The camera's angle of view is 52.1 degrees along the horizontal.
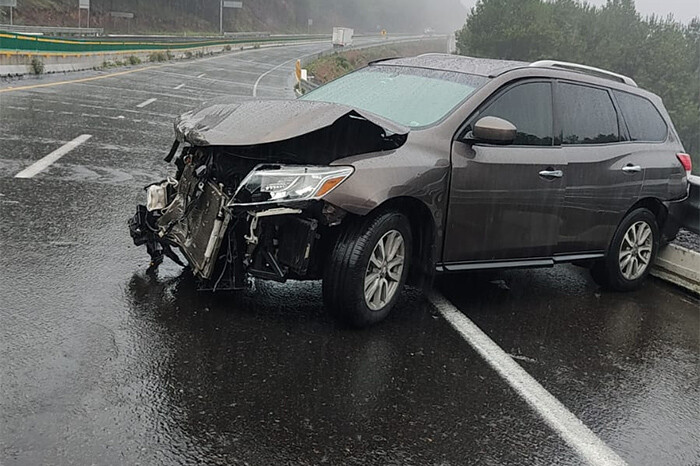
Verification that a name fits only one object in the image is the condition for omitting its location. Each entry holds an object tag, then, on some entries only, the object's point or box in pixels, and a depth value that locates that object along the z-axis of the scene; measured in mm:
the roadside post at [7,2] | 35797
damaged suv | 4305
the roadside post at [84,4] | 50159
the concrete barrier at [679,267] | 6520
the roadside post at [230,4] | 79938
